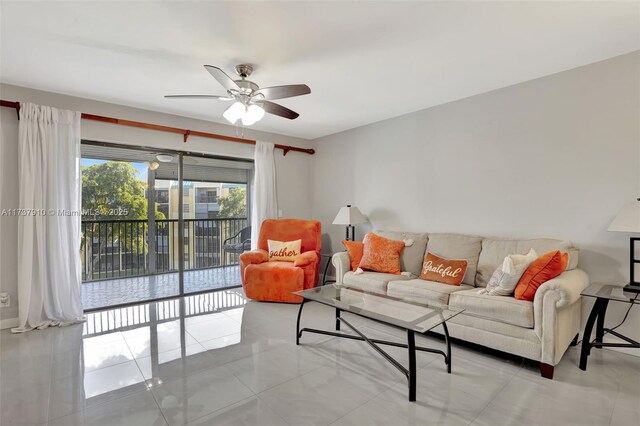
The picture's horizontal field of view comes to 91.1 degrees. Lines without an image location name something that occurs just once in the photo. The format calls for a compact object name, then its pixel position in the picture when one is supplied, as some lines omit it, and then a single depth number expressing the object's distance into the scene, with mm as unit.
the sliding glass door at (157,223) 3975
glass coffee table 1986
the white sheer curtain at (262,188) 4836
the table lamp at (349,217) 4332
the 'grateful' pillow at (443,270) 3007
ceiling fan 2529
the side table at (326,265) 4724
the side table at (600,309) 2211
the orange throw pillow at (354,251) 3825
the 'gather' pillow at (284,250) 4406
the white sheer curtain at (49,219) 3117
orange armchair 3961
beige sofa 2182
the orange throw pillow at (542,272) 2346
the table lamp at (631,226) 2232
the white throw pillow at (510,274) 2480
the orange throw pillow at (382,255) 3557
